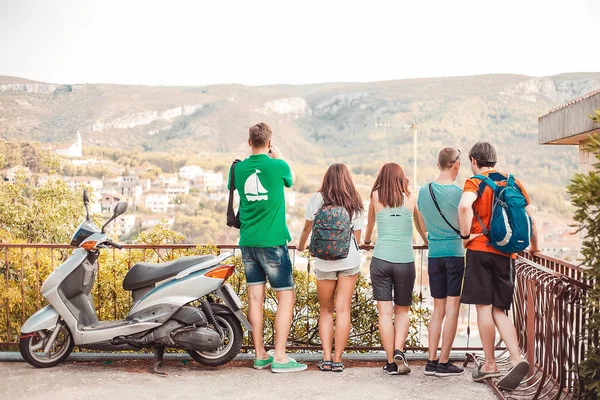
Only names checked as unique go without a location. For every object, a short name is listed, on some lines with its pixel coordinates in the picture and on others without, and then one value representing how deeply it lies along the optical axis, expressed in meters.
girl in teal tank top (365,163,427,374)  5.23
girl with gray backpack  5.15
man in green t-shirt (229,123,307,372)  5.29
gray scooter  5.33
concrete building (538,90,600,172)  9.39
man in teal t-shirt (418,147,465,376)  5.11
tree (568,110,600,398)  3.51
